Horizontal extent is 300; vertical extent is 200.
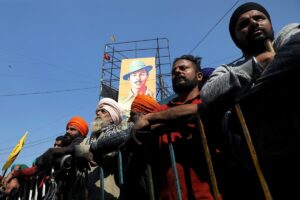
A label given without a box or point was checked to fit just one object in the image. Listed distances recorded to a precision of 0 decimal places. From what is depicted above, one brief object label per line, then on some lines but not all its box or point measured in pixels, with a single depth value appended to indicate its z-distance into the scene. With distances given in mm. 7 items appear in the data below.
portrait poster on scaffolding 16422
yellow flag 4243
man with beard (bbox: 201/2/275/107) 1479
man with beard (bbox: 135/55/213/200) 1782
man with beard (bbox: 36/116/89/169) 2811
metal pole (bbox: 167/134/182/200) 1681
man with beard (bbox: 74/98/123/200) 2350
